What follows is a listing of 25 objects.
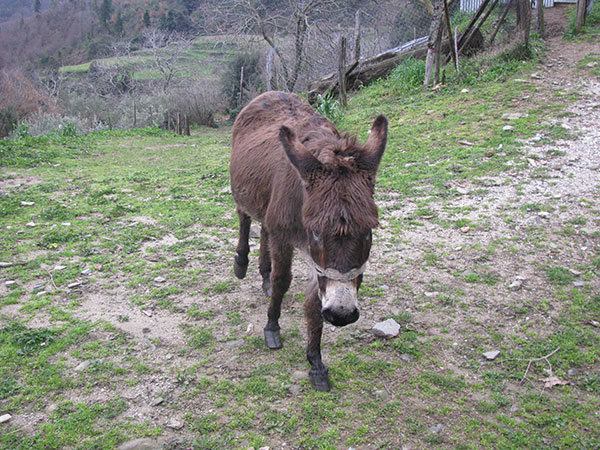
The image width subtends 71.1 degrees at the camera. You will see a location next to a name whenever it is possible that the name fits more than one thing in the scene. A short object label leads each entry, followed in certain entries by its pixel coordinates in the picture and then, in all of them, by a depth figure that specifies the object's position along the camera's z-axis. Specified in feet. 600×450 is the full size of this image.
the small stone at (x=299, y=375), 10.02
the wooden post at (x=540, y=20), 33.83
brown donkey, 7.62
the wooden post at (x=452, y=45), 32.28
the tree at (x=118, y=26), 147.17
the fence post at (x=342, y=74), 36.29
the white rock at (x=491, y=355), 10.25
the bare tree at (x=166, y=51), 105.70
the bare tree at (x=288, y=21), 57.47
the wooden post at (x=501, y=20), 33.94
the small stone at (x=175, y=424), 8.55
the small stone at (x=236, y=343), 11.27
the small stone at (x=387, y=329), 11.23
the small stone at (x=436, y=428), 8.38
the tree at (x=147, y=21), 140.50
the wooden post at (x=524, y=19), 29.63
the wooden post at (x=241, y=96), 71.89
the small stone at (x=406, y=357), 10.45
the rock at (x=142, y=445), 8.04
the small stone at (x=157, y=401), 9.18
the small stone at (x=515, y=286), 12.75
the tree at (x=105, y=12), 154.10
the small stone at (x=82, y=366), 10.15
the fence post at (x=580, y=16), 32.89
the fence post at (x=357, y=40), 43.50
